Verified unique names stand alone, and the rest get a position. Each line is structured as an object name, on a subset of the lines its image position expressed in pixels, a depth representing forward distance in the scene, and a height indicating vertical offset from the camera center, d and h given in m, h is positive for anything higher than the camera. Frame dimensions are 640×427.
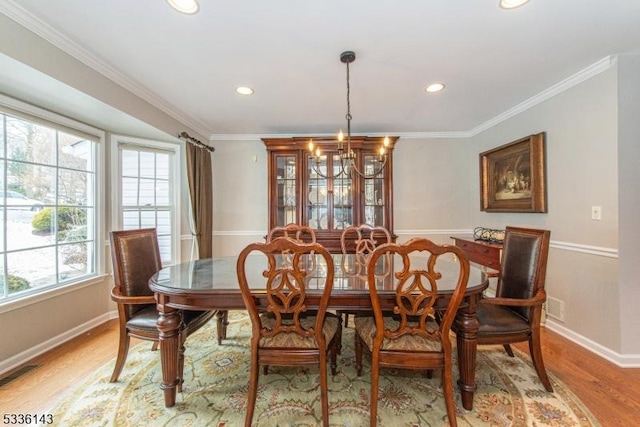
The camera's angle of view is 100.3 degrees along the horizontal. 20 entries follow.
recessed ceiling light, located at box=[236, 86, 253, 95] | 2.48 +1.19
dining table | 1.46 -0.49
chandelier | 1.92 +0.55
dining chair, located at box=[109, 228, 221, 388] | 1.70 -0.54
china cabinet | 3.57 +0.35
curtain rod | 3.18 +0.94
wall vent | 2.46 -0.90
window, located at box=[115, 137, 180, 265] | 3.08 +0.32
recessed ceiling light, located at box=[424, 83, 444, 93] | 2.43 +1.17
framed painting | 2.66 +0.41
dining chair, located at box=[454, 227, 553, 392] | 1.63 -0.55
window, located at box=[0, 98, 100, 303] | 2.08 +0.12
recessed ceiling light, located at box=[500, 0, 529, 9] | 1.46 +1.16
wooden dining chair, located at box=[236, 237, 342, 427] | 1.35 -0.62
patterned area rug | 1.49 -1.14
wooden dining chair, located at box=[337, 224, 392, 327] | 1.95 -0.39
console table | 2.78 -0.42
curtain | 3.35 +0.27
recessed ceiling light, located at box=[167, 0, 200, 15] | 1.45 +1.16
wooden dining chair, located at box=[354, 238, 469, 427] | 1.33 -0.65
